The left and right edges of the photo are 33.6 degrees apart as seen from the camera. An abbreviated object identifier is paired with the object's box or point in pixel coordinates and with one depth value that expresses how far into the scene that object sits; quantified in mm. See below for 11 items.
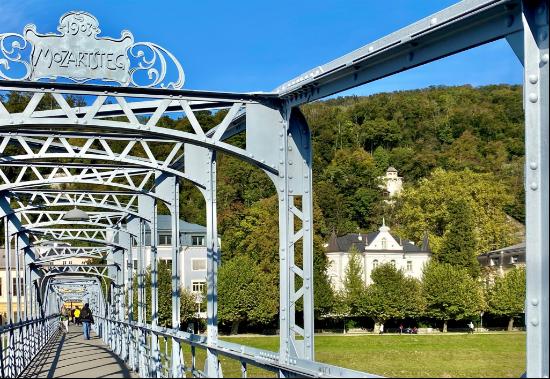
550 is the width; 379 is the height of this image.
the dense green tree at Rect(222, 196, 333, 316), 67106
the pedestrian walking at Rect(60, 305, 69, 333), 51869
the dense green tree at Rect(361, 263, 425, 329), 72125
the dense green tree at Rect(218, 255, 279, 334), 63188
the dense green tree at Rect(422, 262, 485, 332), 72125
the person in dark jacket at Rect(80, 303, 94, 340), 33938
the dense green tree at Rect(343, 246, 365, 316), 71938
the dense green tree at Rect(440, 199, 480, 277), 78938
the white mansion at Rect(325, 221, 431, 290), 83750
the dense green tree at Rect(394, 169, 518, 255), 82875
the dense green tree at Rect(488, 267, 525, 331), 69312
